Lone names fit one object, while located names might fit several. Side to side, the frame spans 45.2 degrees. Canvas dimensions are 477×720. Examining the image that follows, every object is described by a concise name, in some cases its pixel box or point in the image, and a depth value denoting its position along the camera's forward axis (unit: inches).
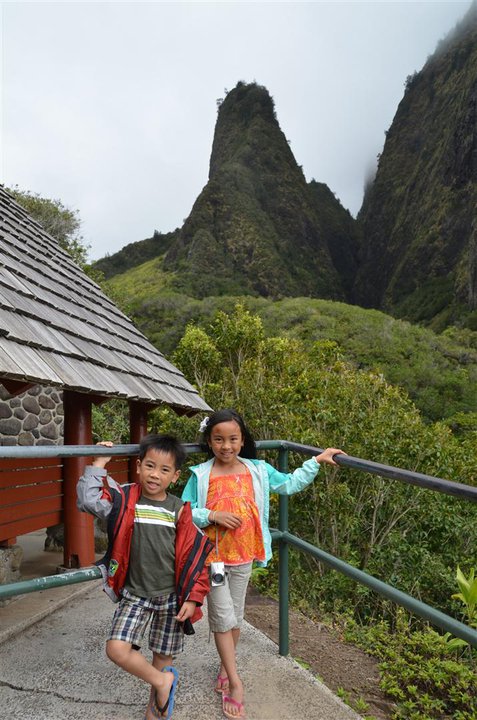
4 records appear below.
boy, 75.1
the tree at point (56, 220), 810.2
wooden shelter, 127.6
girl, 85.4
